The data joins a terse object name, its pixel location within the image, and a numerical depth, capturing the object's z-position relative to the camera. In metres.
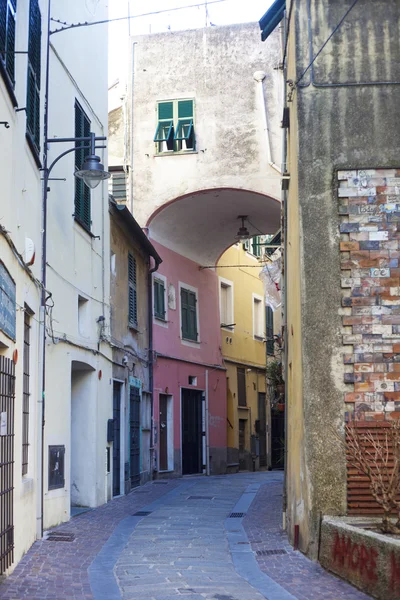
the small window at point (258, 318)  29.91
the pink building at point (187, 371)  22.02
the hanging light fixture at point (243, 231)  22.64
